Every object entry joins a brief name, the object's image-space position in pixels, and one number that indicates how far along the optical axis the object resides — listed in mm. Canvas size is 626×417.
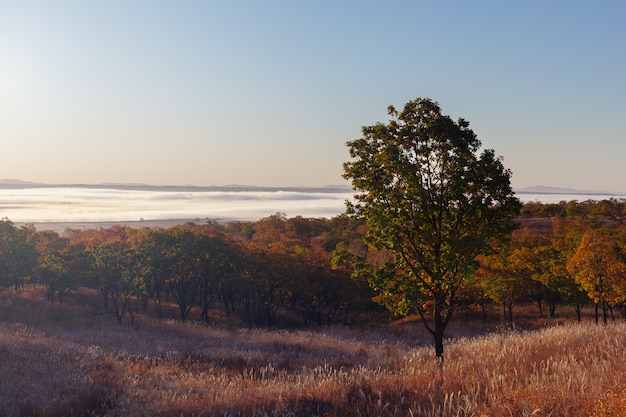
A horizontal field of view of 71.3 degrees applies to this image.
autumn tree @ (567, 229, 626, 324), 46128
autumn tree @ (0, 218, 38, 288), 67438
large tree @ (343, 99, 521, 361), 17297
